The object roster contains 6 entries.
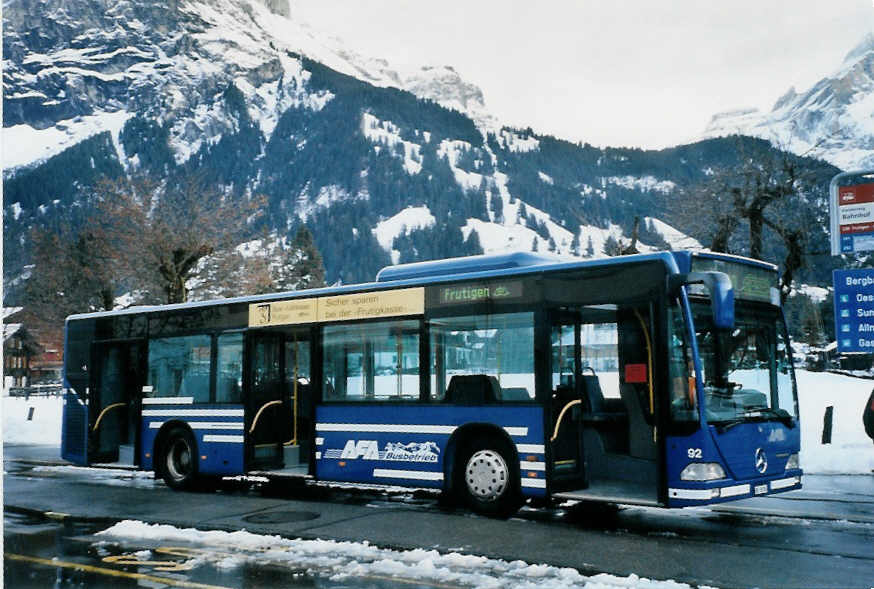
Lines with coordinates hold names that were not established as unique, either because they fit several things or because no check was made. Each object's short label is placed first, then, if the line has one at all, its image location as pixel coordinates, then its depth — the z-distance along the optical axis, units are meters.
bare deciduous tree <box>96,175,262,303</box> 37.88
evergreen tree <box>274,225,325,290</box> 92.06
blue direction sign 14.61
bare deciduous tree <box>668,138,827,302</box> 24.67
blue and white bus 9.16
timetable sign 14.65
